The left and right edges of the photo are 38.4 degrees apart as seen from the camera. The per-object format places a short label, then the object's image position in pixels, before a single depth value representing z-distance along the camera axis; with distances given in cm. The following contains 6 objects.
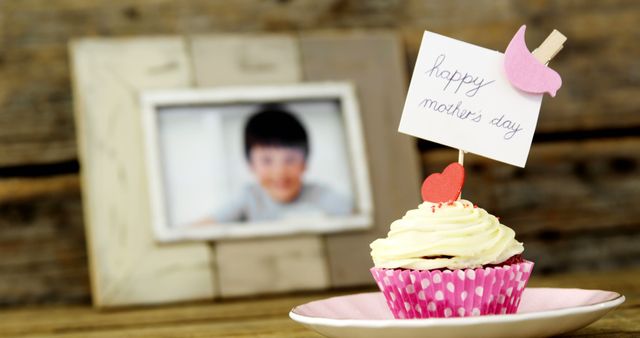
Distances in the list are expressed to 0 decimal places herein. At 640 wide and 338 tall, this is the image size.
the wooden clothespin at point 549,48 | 84
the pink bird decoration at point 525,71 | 85
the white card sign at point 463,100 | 85
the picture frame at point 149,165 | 138
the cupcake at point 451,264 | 80
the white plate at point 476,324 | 68
